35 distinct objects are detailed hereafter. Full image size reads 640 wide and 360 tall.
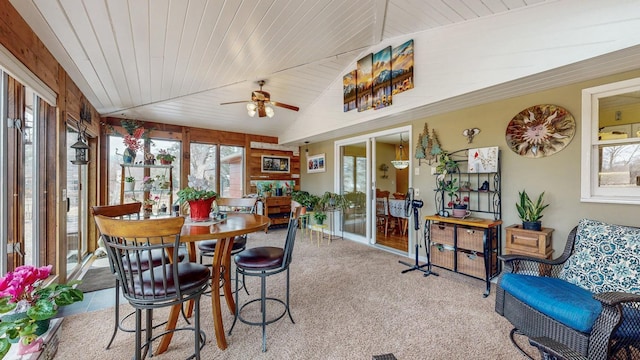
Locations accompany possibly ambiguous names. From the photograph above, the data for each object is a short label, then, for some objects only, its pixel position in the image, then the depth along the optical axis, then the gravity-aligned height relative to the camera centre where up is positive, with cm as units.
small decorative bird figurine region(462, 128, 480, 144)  334 +60
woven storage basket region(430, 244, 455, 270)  320 -100
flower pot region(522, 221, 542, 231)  264 -49
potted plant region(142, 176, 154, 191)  443 -13
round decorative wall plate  268 +53
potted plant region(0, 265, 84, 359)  125 -67
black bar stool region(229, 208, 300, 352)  196 -66
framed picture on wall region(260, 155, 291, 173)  655 +37
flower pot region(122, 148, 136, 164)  425 +36
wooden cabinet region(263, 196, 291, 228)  614 -77
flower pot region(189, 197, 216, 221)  222 -29
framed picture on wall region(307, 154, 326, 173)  613 +36
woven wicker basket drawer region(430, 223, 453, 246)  320 -71
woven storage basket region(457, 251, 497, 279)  294 -102
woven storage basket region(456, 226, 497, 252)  294 -71
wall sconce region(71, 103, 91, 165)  310 +52
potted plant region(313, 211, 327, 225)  507 -78
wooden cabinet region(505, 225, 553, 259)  253 -66
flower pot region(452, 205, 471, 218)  317 -42
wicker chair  138 -92
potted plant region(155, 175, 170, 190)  449 -8
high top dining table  167 -50
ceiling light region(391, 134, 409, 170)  584 +33
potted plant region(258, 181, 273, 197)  632 -28
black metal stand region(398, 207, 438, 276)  334 -122
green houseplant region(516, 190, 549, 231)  266 -36
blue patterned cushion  179 -61
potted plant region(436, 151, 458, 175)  338 +16
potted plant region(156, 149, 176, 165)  478 +37
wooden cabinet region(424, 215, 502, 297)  287 -81
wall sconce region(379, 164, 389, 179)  640 +23
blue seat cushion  154 -81
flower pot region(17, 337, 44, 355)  141 -97
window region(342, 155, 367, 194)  519 +11
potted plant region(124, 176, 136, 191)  426 -10
